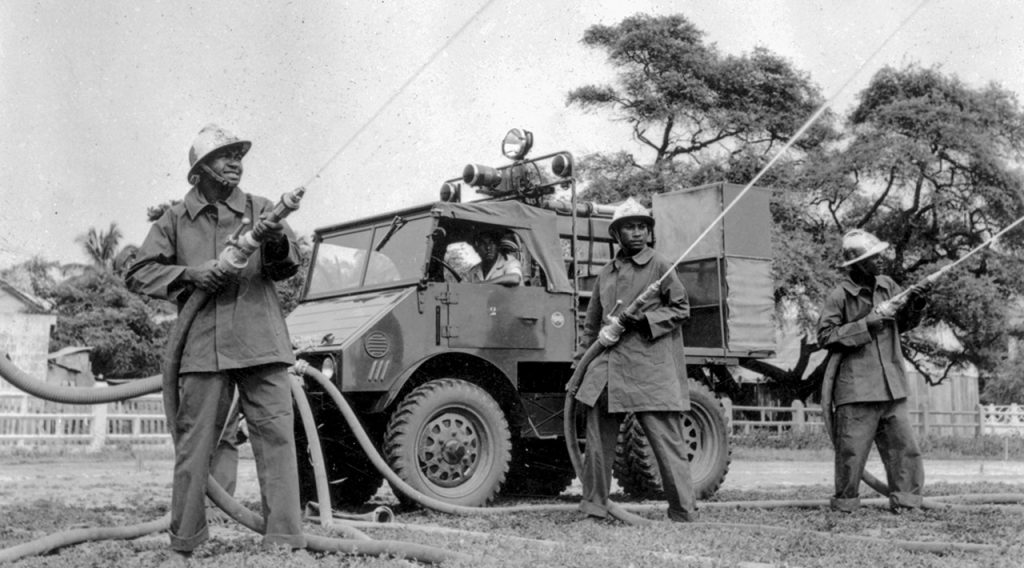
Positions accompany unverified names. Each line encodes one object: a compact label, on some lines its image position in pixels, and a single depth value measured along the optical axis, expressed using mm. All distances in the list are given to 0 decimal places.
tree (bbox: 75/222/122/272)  56281
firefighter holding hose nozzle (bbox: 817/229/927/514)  8344
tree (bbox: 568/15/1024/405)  27766
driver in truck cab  9859
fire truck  8984
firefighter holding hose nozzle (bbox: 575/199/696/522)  7656
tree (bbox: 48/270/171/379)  41562
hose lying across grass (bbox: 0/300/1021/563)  5516
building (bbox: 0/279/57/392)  34250
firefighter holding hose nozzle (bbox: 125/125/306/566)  5512
